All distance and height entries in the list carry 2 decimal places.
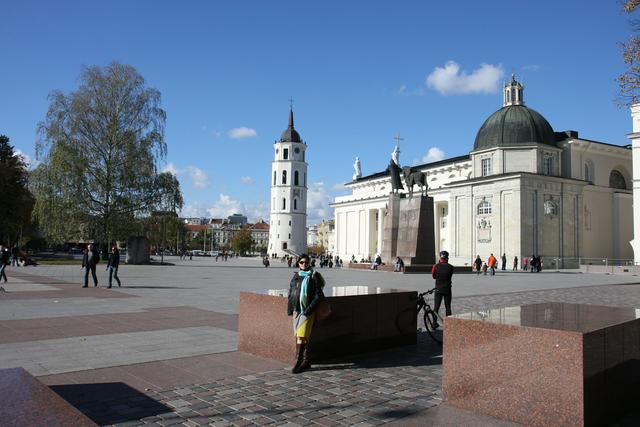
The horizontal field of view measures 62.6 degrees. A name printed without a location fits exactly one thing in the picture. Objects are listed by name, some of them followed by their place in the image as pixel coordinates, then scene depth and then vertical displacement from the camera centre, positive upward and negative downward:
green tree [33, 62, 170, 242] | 39.75 +6.73
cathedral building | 58.19 +7.09
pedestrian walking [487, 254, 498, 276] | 40.94 -0.65
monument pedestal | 36.81 +1.73
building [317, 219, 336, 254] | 192.62 +8.69
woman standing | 7.19 -0.73
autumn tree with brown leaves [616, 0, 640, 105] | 11.80 +4.48
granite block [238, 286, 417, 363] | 7.87 -1.13
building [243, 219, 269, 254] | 166.50 +0.73
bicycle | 9.65 -1.26
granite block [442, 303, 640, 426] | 4.85 -1.09
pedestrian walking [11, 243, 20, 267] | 37.75 -0.69
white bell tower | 119.38 +12.78
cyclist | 11.10 -0.55
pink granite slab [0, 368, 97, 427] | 3.24 -1.05
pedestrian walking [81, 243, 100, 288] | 20.17 -0.43
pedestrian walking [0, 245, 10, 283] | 20.87 -0.41
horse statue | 38.75 +5.55
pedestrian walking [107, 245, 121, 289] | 20.05 -0.45
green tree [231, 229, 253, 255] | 138.75 +2.37
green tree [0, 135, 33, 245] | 50.53 +5.23
